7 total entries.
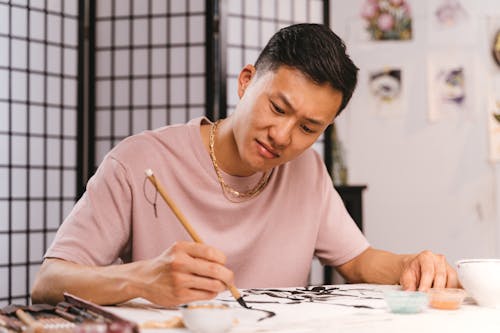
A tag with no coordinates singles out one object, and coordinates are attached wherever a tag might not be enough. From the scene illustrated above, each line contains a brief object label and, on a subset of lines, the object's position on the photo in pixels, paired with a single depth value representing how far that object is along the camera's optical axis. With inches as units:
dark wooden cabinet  170.9
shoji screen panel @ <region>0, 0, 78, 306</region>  156.6
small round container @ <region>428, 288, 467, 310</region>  57.6
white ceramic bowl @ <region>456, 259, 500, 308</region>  59.3
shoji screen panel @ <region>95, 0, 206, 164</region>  167.2
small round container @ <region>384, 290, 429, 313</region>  54.5
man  67.1
